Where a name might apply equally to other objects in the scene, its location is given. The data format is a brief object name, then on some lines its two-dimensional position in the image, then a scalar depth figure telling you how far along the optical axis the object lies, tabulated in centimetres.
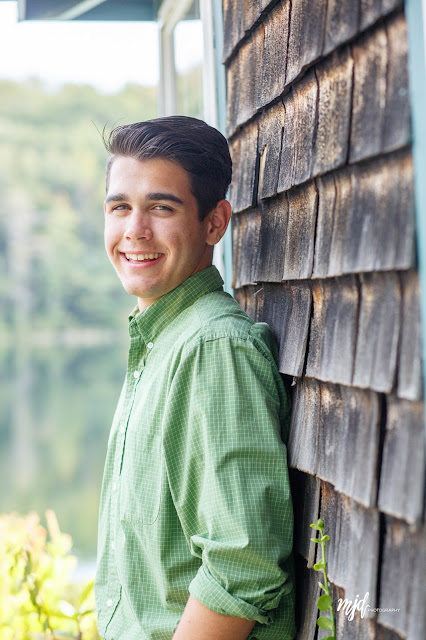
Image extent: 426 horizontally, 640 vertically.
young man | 217
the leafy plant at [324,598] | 215
